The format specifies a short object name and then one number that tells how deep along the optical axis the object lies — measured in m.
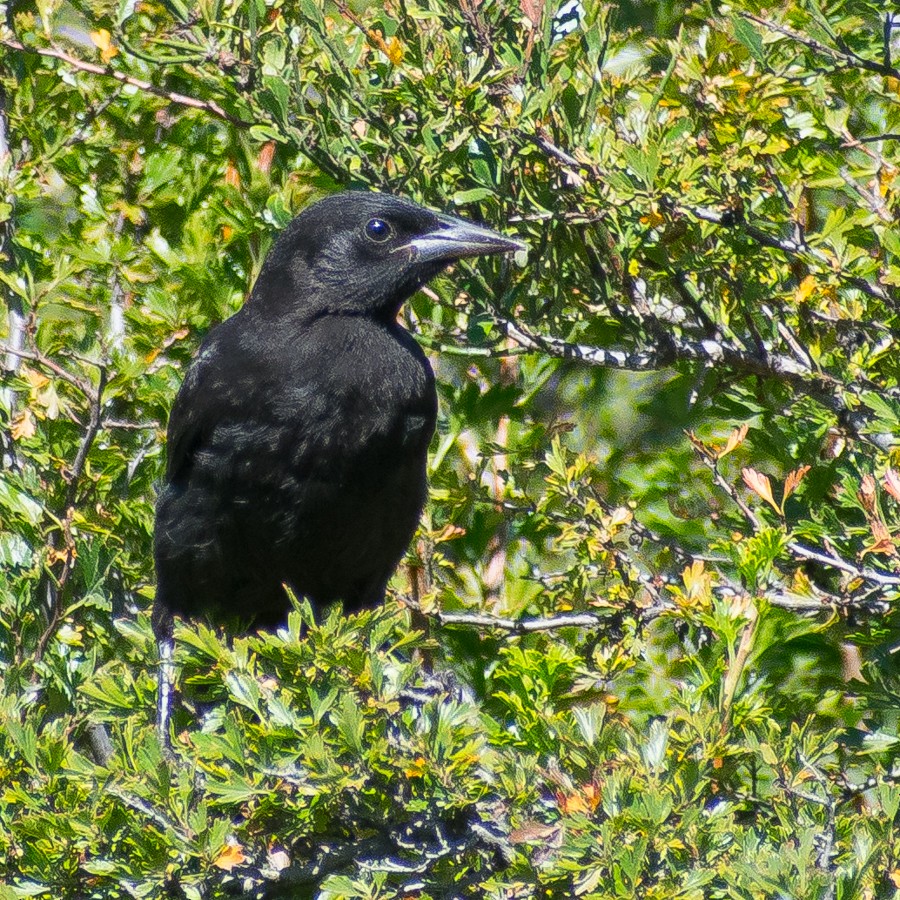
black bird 7.11
